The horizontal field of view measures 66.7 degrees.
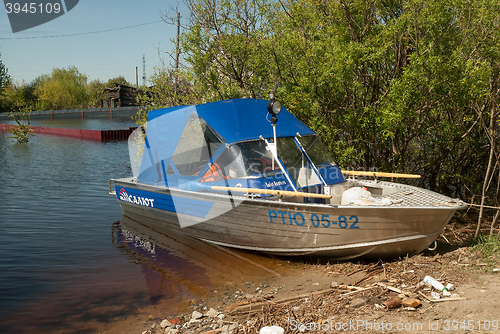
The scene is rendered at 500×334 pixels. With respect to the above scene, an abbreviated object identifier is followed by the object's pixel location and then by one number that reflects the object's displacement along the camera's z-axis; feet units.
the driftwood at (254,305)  18.58
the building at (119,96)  240.53
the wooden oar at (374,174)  24.57
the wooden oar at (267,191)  21.51
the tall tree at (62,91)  265.75
